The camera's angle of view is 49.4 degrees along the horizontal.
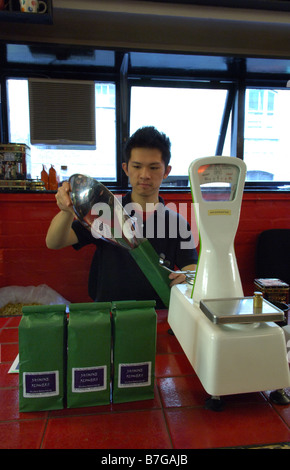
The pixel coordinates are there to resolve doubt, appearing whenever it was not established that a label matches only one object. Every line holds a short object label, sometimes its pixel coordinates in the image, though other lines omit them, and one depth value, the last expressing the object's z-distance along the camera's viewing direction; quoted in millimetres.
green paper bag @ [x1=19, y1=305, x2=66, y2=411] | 562
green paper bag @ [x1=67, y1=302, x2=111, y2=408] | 571
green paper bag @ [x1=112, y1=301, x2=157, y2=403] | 594
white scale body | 571
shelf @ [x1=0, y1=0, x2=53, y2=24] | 1687
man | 1179
